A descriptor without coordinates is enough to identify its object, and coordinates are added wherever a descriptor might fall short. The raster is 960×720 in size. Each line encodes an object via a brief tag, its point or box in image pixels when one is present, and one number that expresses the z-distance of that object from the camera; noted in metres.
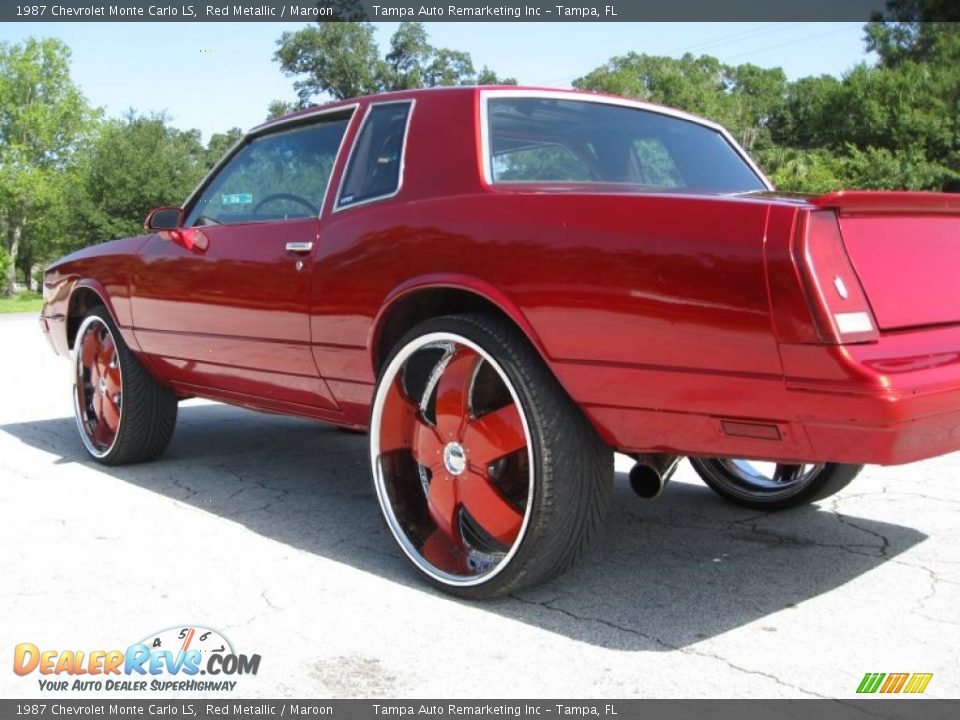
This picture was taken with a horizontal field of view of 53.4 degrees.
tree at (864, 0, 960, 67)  43.50
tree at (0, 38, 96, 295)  54.06
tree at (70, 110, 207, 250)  42.84
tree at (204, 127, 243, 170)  68.38
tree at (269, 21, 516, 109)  59.84
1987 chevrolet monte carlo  2.22
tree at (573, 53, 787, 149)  52.66
